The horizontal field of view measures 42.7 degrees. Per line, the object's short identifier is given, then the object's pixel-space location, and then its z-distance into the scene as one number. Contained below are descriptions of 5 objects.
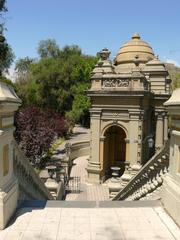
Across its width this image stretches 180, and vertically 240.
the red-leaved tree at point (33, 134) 14.88
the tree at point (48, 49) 38.80
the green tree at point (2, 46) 14.83
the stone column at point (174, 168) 3.75
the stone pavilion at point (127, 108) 12.95
